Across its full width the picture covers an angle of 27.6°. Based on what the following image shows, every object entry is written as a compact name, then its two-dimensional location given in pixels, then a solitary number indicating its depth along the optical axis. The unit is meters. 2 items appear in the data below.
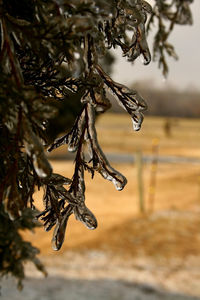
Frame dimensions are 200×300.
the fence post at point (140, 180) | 11.68
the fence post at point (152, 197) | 12.38
